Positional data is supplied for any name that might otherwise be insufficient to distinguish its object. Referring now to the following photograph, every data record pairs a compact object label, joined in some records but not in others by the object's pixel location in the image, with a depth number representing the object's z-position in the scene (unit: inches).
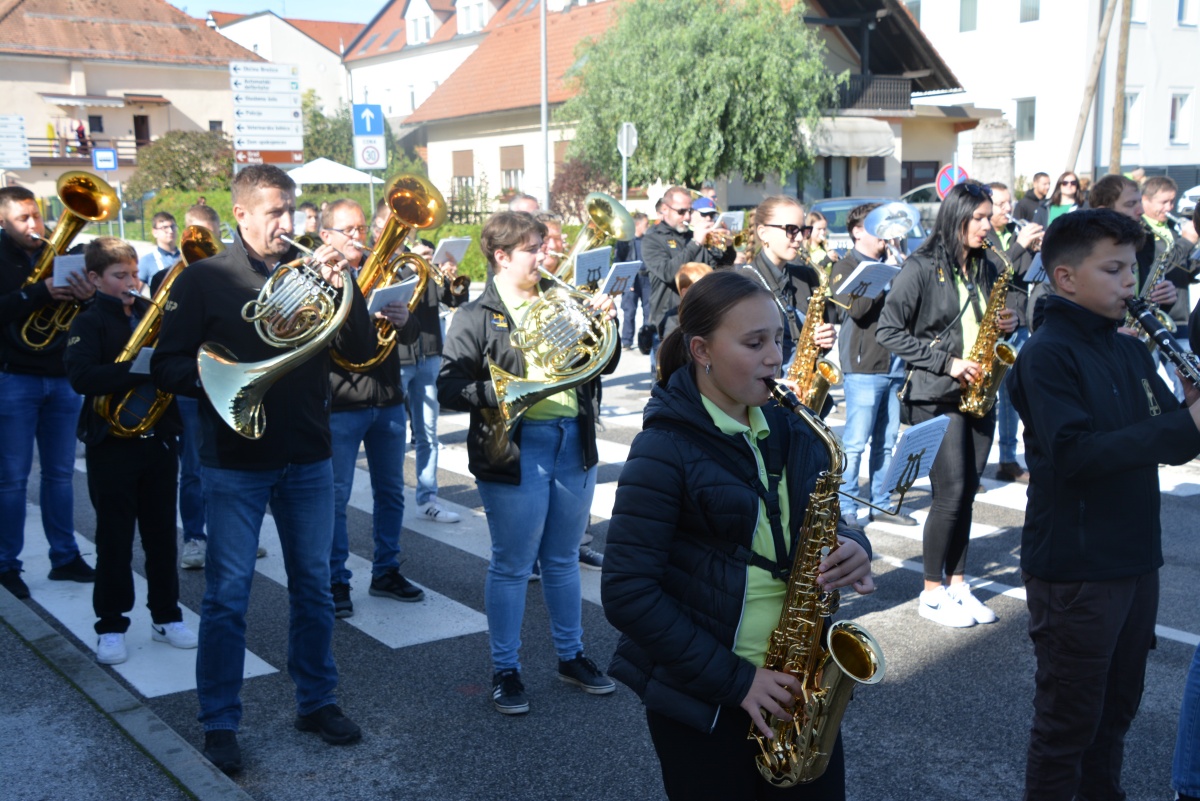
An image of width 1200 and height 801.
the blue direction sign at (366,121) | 566.9
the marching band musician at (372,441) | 230.7
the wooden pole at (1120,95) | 995.9
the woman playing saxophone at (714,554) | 102.5
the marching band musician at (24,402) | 234.4
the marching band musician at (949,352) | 214.7
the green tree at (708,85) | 1110.4
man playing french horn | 161.6
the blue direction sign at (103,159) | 909.8
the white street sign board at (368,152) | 565.3
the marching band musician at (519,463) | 181.5
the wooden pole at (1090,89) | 1029.2
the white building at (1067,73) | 1486.2
